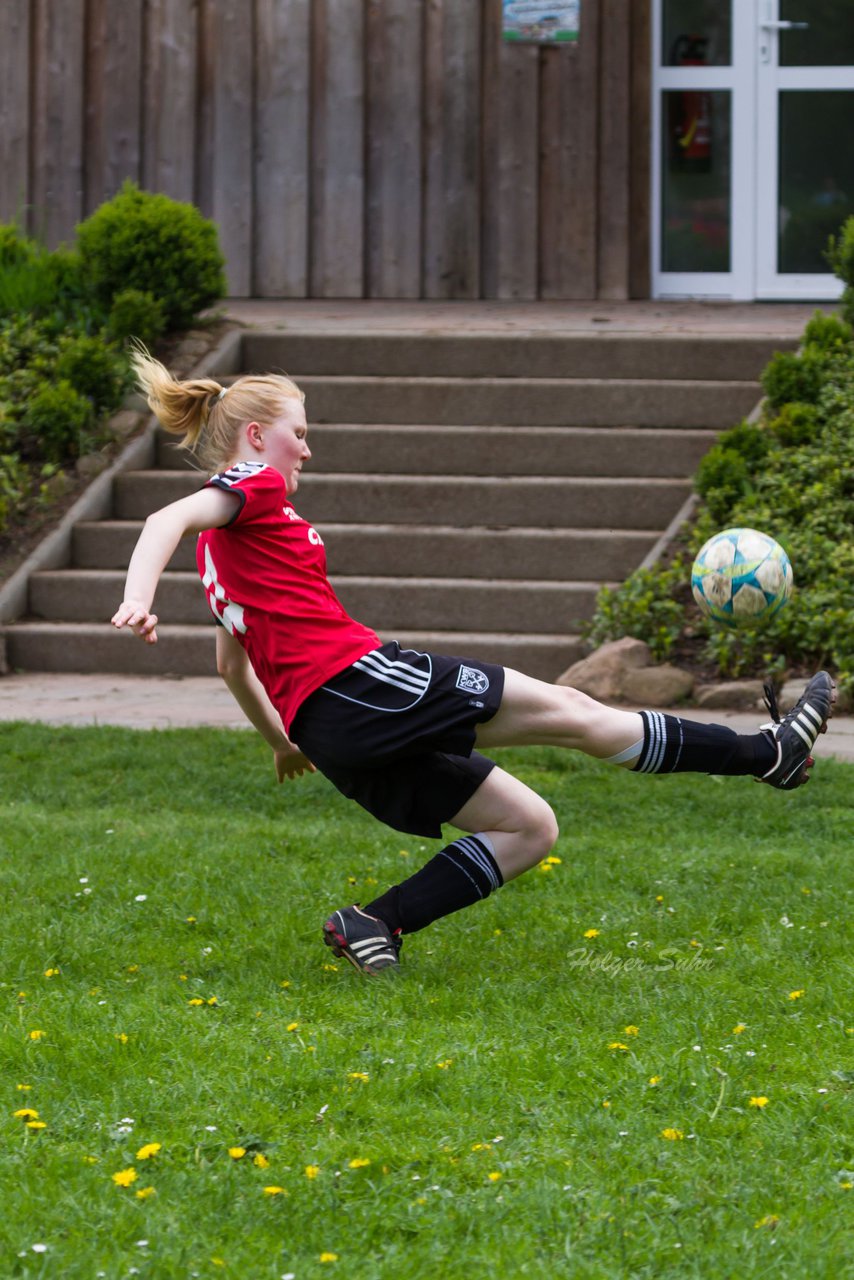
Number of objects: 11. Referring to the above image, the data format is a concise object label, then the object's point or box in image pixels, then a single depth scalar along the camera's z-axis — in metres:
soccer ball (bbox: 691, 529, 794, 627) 11.11
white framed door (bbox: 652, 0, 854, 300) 26.14
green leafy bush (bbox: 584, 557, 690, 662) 16.45
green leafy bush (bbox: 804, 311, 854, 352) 19.55
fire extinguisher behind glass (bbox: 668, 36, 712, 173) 26.27
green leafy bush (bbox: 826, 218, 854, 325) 19.77
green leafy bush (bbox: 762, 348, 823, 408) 18.80
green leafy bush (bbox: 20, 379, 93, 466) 20.08
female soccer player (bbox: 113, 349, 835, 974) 8.25
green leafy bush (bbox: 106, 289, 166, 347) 21.02
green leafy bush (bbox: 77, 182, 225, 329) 21.41
